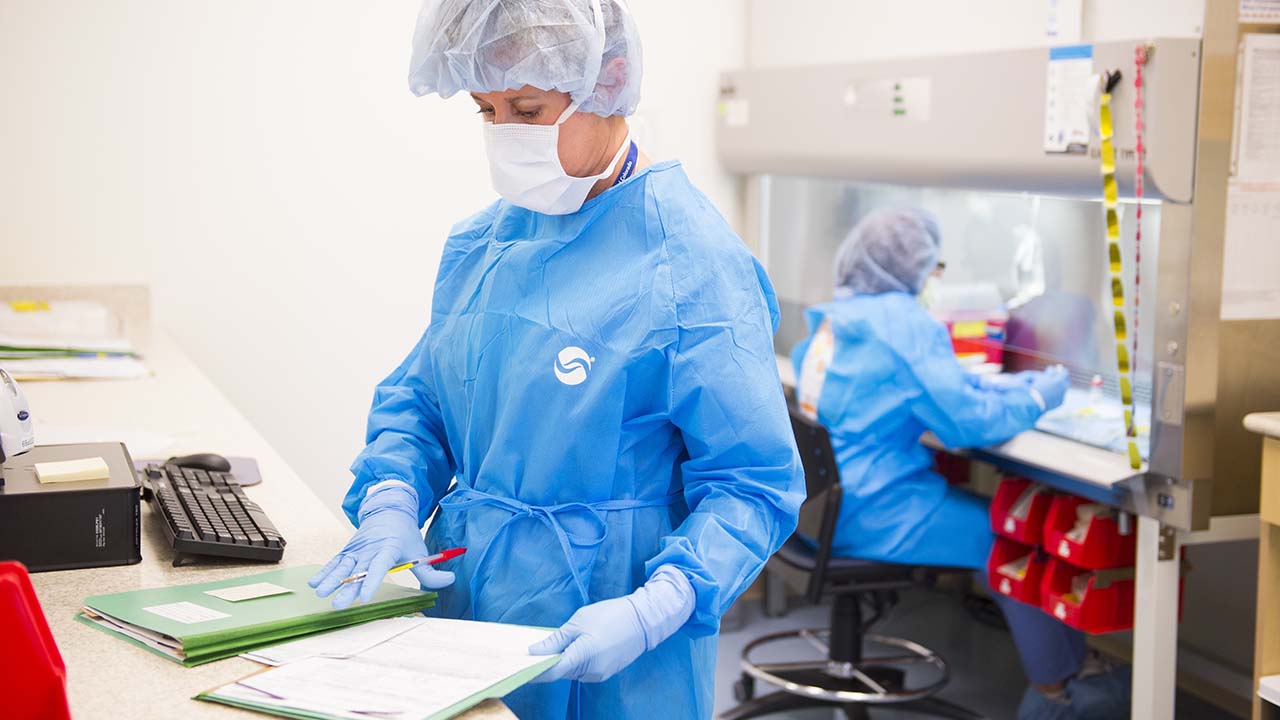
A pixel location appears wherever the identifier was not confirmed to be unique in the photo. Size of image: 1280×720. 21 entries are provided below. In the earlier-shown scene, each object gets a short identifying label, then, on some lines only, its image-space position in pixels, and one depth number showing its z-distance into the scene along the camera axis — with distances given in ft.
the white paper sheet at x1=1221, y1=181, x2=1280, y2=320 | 7.14
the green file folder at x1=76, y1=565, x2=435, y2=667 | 3.66
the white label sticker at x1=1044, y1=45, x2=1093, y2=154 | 7.39
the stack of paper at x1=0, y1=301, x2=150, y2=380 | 8.73
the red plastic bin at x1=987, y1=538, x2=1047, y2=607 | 8.55
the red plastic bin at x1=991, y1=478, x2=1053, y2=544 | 8.52
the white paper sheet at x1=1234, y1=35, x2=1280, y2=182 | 7.01
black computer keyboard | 4.61
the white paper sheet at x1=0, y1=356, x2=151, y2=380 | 8.57
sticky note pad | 4.42
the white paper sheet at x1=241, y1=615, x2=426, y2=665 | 3.62
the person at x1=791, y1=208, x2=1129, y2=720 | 8.73
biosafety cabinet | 7.02
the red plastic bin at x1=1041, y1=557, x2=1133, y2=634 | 8.00
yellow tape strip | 7.10
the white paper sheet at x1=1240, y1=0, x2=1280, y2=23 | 6.98
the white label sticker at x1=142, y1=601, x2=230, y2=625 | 3.79
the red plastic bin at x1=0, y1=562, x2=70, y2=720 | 3.10
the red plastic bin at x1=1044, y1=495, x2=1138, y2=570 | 7.95
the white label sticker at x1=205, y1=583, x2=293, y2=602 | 4.04
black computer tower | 4.34
